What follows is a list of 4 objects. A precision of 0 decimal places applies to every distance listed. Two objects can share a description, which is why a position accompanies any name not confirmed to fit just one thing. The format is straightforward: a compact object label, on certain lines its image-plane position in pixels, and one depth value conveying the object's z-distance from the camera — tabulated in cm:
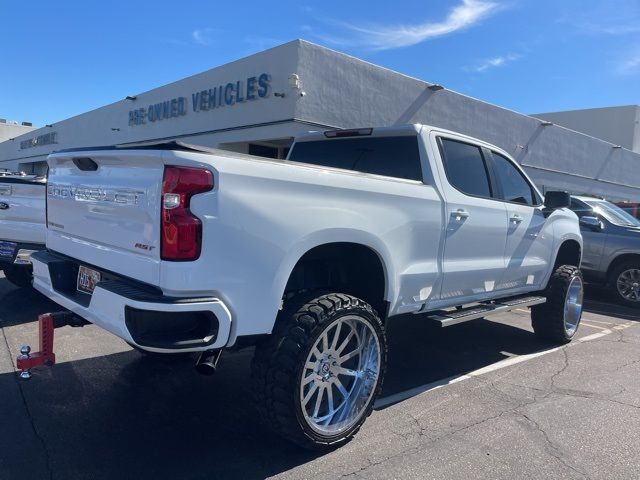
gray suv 912
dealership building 1285
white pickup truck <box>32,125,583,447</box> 275
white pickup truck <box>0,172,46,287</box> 612
